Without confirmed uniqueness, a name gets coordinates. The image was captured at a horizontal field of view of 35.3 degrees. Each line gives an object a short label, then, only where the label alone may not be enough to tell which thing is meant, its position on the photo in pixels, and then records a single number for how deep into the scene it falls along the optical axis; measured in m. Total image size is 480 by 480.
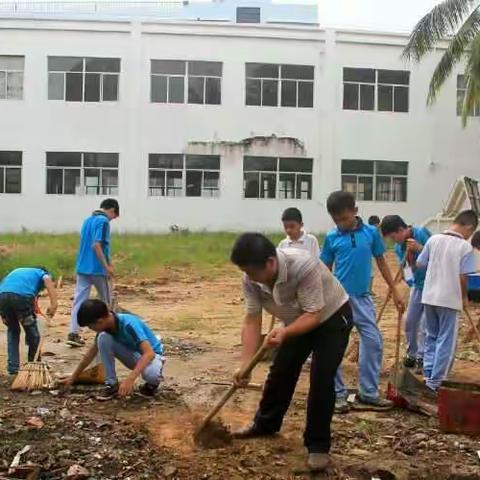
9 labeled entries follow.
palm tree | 16.36
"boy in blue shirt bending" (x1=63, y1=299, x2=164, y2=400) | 5.46
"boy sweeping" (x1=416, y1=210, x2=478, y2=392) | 5.85
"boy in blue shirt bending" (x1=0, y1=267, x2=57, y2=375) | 6.32
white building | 25.61
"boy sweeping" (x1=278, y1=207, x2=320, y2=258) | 7.25
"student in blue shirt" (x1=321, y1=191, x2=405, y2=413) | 5.66
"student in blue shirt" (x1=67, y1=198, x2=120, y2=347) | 8.12
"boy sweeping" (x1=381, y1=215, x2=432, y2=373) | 6.76
